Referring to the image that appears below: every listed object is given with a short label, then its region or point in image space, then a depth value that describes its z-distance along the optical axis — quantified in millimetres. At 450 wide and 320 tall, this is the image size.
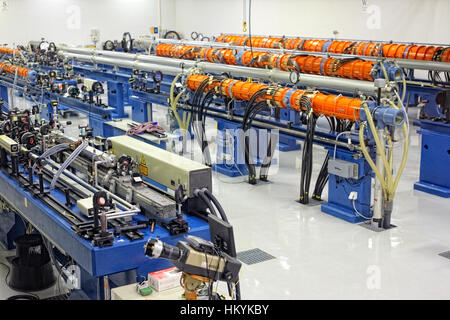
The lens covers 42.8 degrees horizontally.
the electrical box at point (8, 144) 4773
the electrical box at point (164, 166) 3879
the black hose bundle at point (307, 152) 6484
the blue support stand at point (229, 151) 7914
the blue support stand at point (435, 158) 7102
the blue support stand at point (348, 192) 6168
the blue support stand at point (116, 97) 11055
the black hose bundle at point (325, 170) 6855
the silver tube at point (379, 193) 5738
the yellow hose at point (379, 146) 5656
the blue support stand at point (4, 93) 13328
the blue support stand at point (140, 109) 10062
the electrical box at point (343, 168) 6145
